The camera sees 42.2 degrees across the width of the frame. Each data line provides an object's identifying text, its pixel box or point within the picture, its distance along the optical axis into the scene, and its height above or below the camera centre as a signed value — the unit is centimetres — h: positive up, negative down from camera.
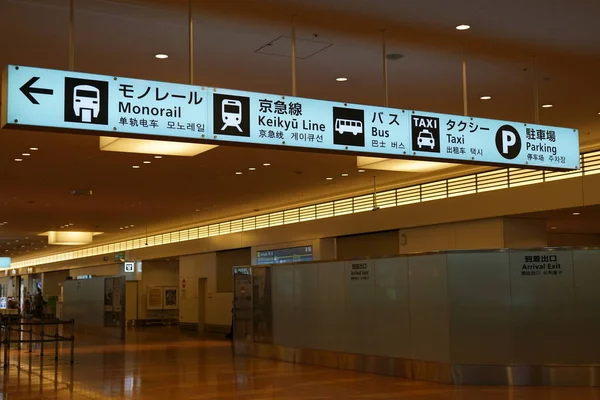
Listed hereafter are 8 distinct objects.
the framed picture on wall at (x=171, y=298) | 3938 -47
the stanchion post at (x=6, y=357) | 1616 -139
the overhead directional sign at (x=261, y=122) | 691 +169
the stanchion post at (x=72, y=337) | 1729 -102
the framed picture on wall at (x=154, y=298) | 3894 -47
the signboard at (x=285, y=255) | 2512 +107
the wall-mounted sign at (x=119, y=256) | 3993 +173
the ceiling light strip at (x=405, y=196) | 1737 +250
